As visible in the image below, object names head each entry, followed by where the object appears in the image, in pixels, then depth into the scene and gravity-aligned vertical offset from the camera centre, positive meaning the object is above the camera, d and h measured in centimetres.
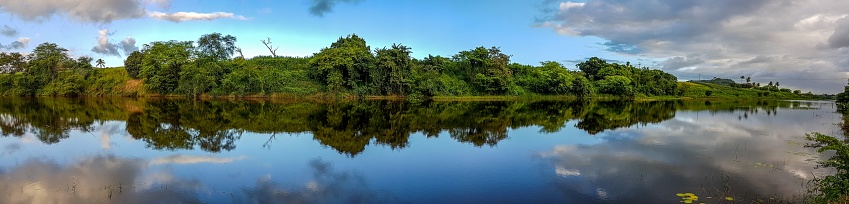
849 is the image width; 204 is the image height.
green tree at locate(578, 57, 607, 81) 7319 +470
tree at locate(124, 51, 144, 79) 5719 +394
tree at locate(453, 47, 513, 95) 5675 +335
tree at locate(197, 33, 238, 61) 5553 +617
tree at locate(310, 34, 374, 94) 4922 +314
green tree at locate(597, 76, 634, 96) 6731 +131
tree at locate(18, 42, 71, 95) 5688 +302
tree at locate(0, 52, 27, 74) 6206 +440
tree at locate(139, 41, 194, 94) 5234 +342
